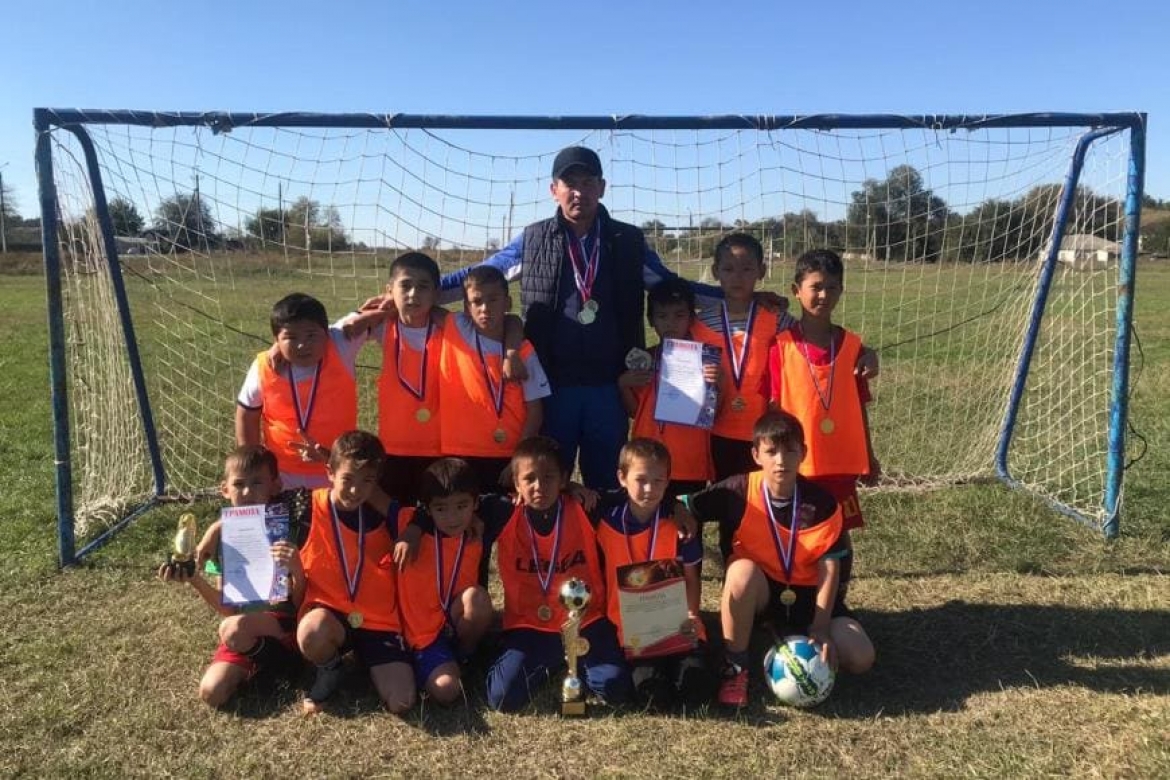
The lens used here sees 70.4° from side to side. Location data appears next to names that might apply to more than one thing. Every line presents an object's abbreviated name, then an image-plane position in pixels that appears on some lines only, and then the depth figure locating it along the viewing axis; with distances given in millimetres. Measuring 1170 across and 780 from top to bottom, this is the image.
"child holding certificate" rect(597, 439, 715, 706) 3322
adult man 3873
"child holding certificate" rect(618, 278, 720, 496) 3914
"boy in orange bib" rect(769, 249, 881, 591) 3807
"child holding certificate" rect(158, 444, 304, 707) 3307
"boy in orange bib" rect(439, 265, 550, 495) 3789
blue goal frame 4387
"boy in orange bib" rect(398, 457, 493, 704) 3402
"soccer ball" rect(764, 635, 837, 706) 3250
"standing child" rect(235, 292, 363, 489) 3760
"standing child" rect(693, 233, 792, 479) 3916
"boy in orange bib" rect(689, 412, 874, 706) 3424
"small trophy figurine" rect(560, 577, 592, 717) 3232
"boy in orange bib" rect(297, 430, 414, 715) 3324
